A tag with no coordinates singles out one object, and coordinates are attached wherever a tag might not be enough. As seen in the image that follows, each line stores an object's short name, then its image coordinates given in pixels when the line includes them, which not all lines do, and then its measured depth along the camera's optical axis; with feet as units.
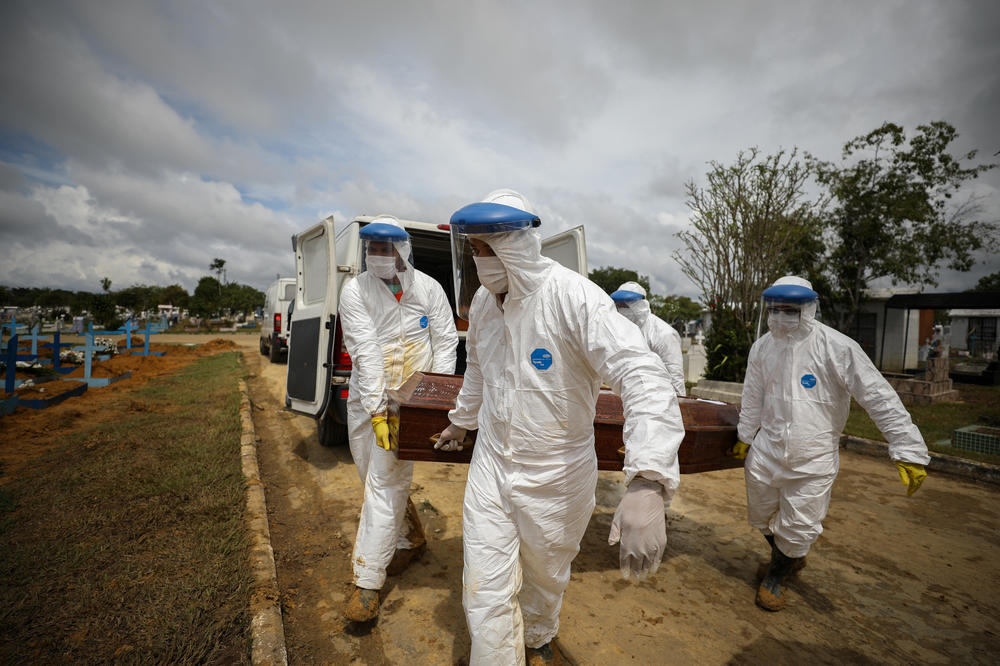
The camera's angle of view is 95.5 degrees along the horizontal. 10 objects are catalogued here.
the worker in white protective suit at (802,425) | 8.71
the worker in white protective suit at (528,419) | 5.32
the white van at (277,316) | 41.47
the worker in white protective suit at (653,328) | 14.07
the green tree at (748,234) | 27.55
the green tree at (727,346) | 27.02
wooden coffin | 8.18
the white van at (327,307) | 13.51
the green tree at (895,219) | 42.34
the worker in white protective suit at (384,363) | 7.99
